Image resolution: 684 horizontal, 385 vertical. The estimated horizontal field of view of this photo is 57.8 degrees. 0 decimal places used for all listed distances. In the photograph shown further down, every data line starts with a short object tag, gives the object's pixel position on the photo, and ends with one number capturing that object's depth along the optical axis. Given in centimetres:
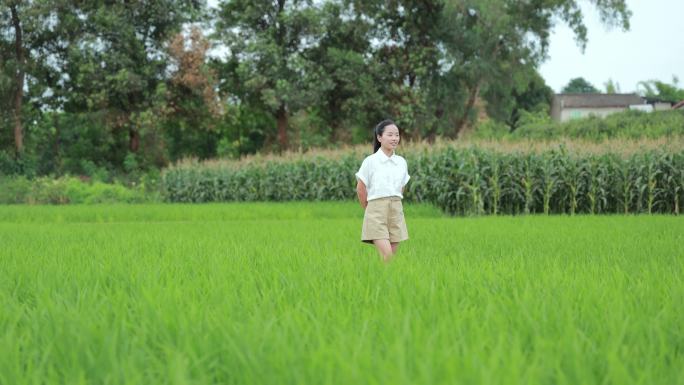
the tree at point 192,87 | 3241
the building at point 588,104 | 7550
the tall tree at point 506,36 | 3180
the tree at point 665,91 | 8141
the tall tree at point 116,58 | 3183
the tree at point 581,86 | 10638
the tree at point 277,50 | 3209
